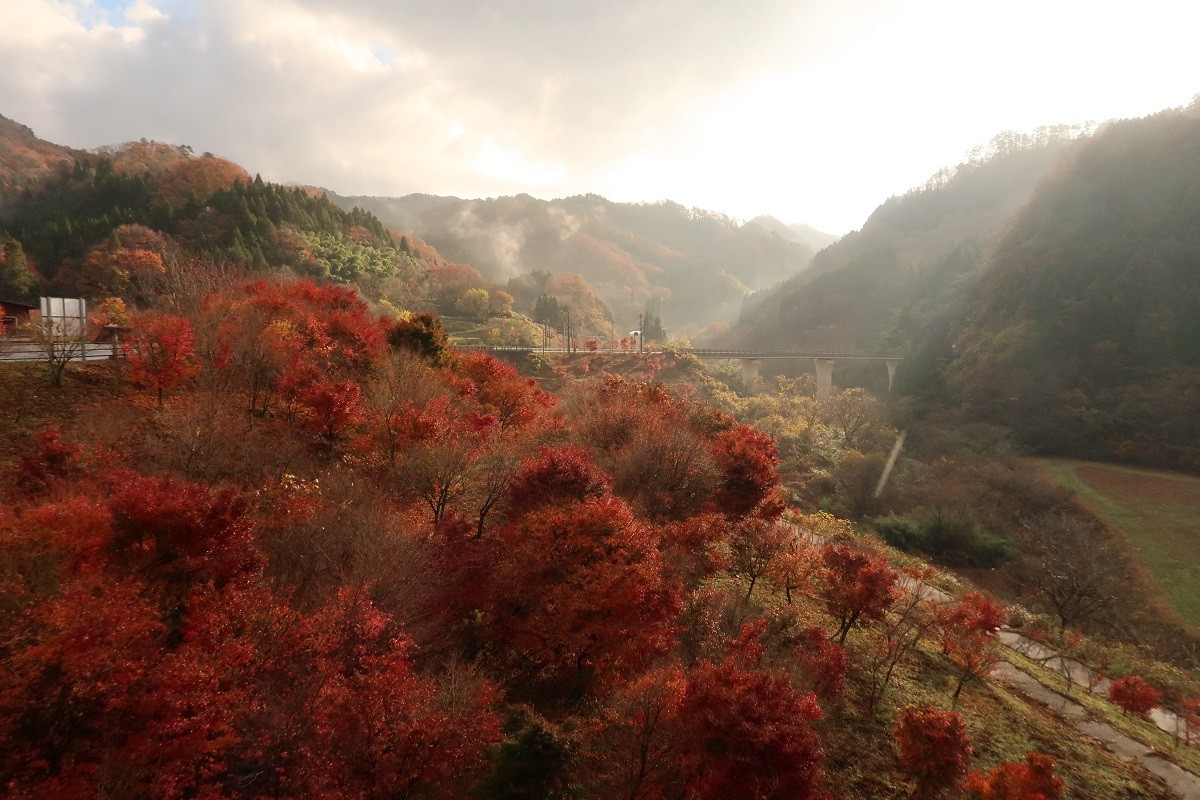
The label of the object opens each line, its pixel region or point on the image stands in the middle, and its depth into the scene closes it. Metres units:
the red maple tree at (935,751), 12.95
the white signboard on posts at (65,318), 21.48
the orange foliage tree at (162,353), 22.02
